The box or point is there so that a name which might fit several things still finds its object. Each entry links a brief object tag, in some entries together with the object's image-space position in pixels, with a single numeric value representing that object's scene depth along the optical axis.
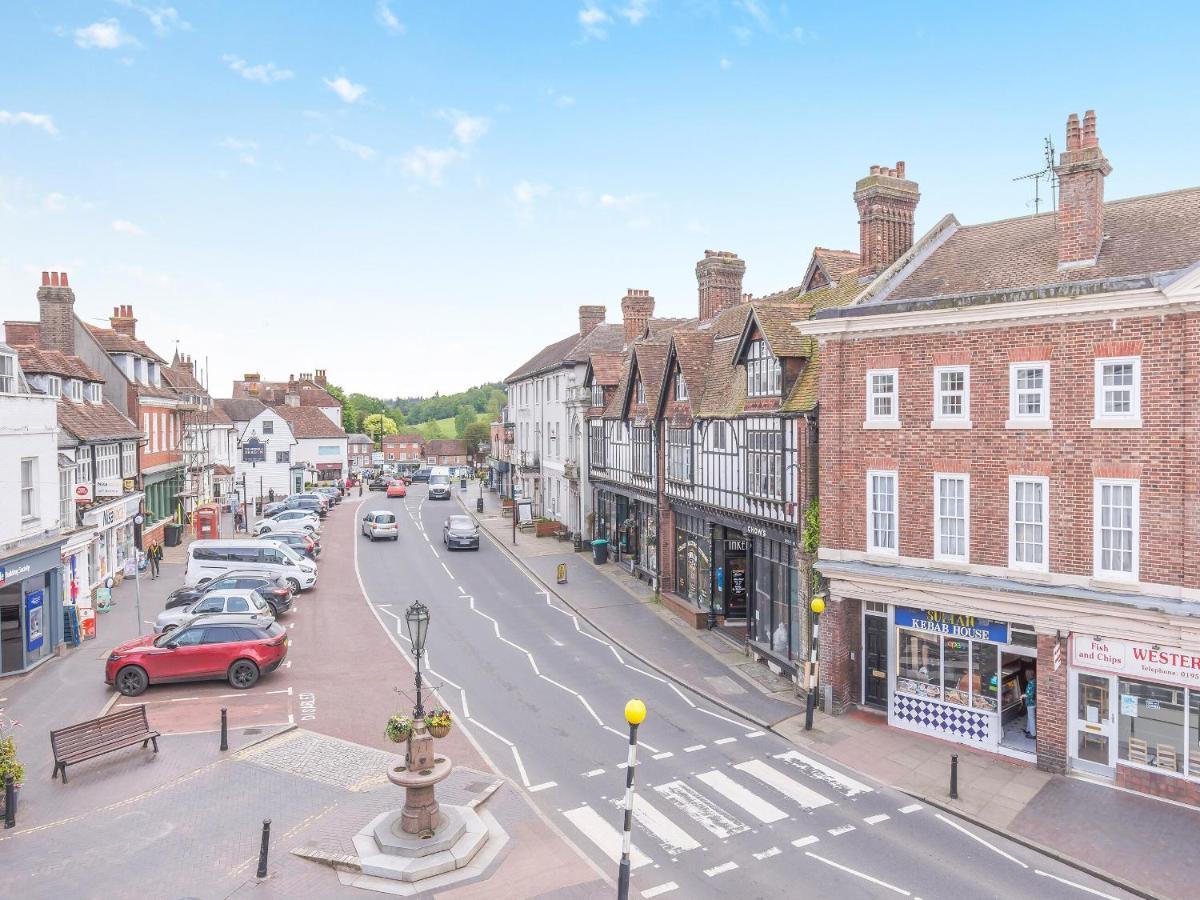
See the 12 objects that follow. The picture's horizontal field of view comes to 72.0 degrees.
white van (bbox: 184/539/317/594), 32.34
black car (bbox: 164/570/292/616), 27.53
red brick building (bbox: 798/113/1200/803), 15.62
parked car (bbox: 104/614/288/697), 20.94
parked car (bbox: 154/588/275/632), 24.82
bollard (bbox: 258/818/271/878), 12.51
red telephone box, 42.12
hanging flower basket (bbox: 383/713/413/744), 13.52
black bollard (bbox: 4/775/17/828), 14.01
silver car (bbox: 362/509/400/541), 46.88
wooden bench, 16.09
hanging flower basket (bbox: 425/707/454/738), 13.64
